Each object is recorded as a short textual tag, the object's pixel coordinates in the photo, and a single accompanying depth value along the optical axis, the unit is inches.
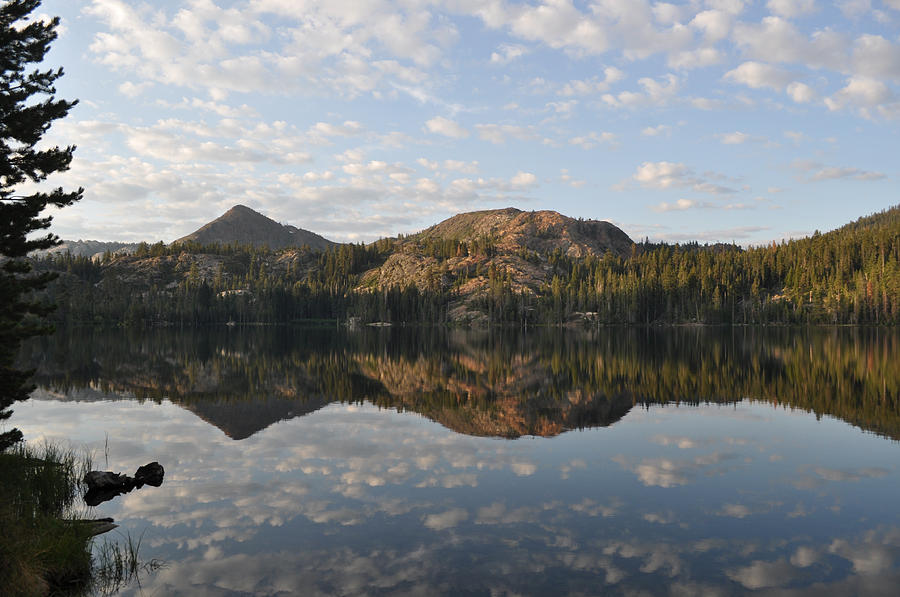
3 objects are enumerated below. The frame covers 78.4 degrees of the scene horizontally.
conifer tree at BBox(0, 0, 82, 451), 820.0
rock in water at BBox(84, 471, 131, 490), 978.1
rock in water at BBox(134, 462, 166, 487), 1042.1
